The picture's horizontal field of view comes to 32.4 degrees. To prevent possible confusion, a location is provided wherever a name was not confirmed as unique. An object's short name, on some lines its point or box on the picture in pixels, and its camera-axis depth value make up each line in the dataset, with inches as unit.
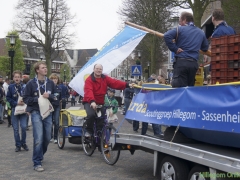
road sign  1029.2
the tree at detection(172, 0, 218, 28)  753.6
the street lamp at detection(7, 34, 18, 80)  880.9
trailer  179.0
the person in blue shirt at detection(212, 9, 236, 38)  270.4
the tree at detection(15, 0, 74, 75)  1704.0
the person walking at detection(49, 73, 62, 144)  437.7
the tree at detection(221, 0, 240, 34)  677.9
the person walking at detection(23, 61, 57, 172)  301.0
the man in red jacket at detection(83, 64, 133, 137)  324.5
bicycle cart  390.9
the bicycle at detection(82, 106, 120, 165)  315.0
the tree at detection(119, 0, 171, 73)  1412.4
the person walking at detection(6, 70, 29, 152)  379.9
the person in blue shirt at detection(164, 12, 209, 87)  256.4
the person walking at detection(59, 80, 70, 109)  625.6
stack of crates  230.7
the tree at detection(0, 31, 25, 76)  2906.0
